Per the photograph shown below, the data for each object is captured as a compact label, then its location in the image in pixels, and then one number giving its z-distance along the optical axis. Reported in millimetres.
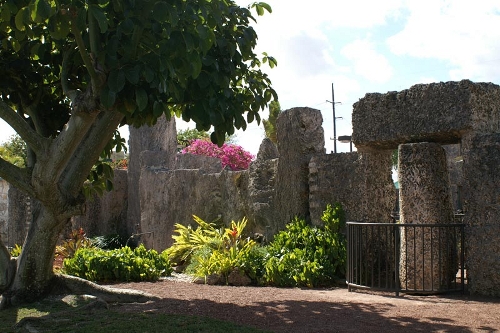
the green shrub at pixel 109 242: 15008
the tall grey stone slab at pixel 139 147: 16062
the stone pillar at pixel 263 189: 11558
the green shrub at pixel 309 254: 9414
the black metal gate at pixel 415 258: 8242
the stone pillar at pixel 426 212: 8305
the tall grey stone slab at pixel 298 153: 10898
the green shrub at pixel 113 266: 10133
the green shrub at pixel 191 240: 11359
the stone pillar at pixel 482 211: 7809
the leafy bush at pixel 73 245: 12672
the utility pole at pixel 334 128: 33812
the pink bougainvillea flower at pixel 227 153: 21047
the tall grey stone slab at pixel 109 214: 16266
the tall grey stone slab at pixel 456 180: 16062
